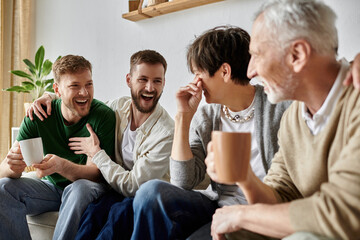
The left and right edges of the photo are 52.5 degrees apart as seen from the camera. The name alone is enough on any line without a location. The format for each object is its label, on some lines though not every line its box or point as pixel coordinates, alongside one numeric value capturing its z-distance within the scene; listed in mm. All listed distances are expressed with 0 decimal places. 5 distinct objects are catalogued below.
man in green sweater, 1724
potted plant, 3248
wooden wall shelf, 2535
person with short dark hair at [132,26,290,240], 1396
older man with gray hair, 790
